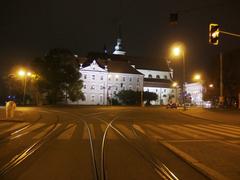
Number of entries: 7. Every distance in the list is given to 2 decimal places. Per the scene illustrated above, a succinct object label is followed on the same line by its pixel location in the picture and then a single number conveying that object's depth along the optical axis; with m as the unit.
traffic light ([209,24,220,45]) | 16.23
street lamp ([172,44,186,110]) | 35.87
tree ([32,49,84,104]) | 77.56
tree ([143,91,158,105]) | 104.88
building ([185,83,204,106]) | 139.35
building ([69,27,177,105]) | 108.69
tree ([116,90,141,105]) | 98.69
